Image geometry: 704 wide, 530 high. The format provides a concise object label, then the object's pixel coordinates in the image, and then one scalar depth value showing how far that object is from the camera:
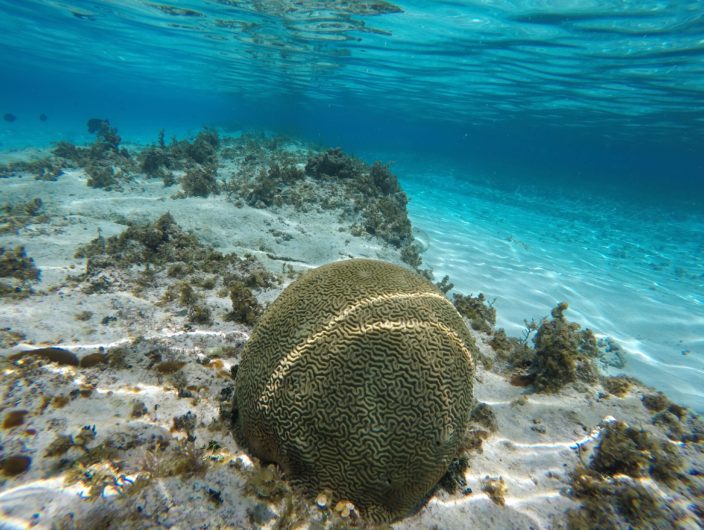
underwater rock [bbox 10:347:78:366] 3.70
